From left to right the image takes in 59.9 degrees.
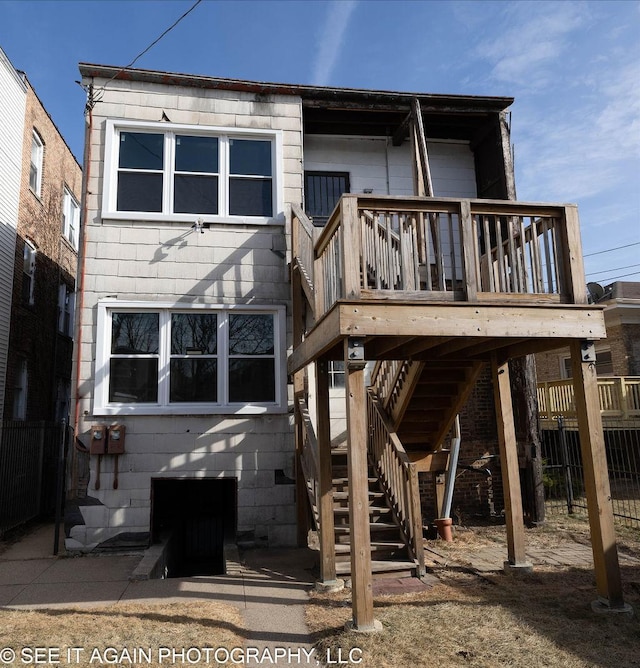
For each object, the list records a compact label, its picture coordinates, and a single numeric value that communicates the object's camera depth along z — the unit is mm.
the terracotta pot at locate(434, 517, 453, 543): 8656
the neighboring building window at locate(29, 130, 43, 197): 13836
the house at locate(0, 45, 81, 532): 11977
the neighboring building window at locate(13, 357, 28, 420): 12891
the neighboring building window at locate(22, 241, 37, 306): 13496
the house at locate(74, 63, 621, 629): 7258
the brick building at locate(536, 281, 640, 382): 19672
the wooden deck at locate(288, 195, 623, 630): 5180
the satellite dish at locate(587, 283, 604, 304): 22031
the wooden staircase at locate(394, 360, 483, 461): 7973
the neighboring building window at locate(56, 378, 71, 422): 15365
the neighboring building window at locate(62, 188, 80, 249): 16062
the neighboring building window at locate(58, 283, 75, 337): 15891
